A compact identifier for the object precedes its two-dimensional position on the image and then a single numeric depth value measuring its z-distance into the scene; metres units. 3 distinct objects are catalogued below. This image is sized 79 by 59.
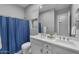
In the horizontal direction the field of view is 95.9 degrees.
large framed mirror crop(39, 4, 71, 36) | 1.75
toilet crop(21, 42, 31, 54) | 1.83
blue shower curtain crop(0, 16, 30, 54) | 1.69
